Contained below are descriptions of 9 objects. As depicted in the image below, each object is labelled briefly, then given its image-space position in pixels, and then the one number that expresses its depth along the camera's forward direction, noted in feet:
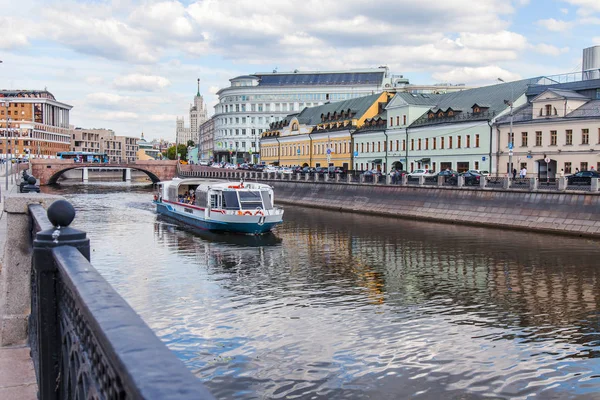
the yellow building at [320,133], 290.56
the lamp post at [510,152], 162.30
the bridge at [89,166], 350.64
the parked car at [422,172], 199.21
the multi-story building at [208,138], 571.73
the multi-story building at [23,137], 601.71
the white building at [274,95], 486.38
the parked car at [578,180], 131.85
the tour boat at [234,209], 133.08
